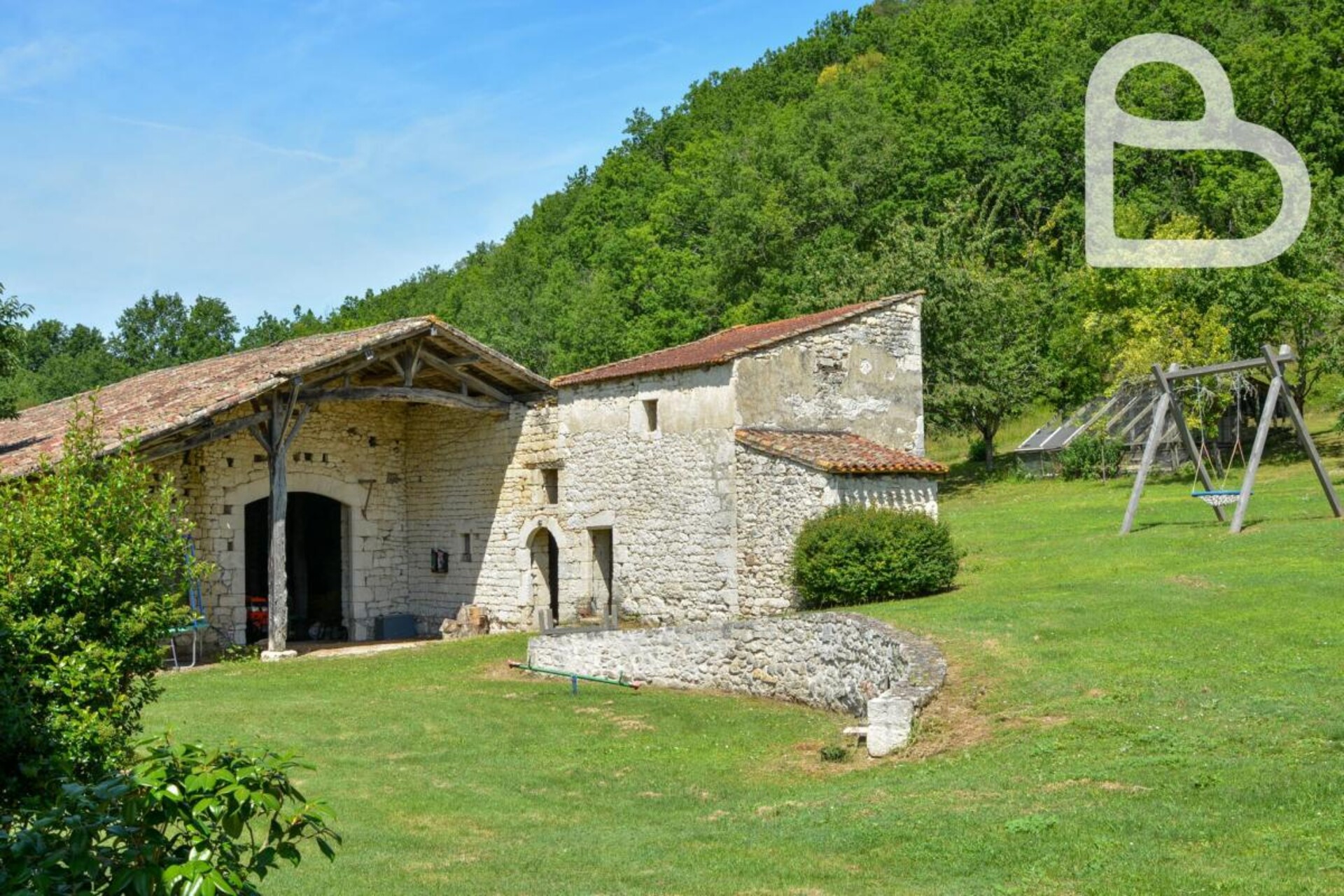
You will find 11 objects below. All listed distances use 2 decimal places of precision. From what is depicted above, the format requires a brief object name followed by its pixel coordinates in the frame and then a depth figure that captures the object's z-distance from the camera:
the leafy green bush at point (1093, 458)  30.88
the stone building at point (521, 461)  18.30
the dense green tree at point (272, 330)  63.84
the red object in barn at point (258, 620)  22.47
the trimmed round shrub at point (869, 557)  16.58
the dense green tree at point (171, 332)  64.88
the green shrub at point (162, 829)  3.62
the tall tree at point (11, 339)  20.17
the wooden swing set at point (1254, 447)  17.69
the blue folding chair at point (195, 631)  18.72
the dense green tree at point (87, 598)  6.84
